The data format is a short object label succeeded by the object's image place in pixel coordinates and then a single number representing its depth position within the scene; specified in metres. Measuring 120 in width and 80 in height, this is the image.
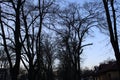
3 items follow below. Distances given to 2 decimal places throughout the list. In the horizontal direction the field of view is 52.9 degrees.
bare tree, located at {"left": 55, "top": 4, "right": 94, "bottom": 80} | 18.74
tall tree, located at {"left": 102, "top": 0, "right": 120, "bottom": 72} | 8.26
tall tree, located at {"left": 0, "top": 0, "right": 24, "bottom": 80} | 9.38
